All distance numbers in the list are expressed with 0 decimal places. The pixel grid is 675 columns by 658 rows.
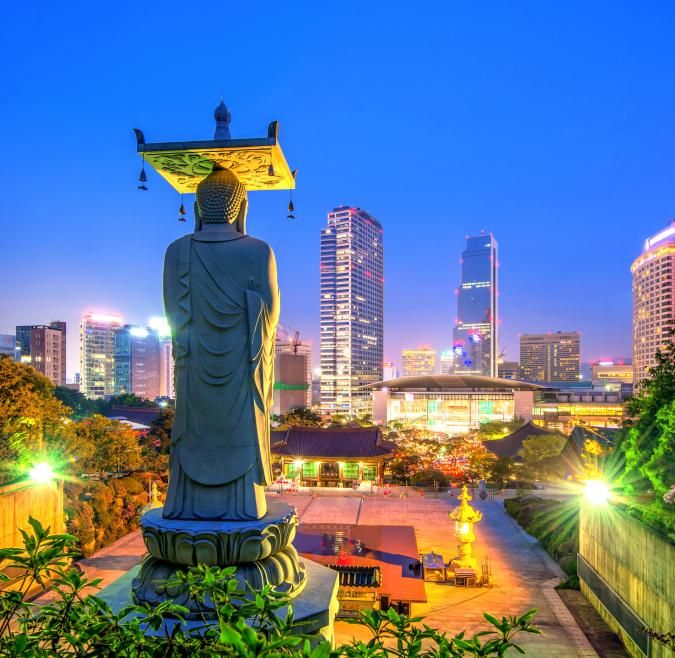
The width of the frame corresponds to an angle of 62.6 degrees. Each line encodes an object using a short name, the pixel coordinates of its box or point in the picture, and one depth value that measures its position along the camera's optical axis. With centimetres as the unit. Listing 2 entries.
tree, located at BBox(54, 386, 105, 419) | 6012
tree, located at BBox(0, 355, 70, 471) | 1759
